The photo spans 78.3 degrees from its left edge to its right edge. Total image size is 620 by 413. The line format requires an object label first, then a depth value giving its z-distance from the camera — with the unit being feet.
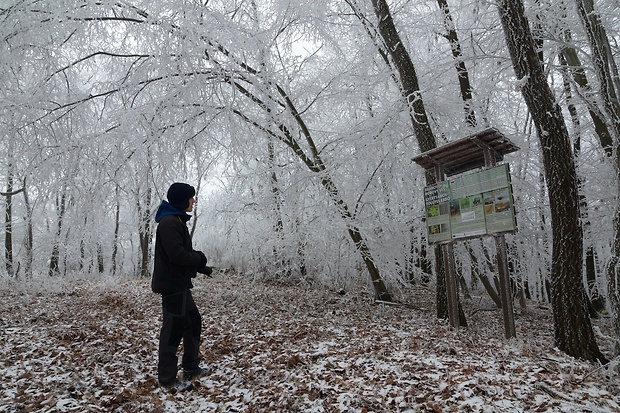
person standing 11.84
